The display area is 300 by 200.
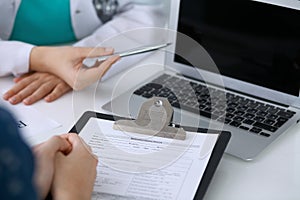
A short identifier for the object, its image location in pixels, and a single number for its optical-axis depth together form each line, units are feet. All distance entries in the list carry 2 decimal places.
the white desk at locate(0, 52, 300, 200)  3.25
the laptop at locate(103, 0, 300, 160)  3.68
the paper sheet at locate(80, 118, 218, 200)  3.12
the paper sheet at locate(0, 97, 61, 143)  3.60
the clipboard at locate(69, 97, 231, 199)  3.14
